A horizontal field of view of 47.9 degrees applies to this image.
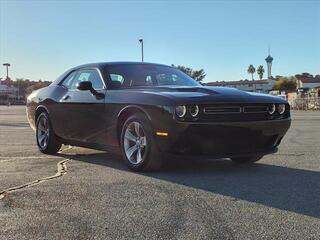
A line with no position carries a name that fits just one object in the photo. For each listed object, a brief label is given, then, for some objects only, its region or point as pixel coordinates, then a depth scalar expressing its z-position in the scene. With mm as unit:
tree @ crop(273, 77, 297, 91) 77180
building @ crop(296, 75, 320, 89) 84821
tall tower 90622
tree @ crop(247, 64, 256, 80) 109873
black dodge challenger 4153
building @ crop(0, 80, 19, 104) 75536
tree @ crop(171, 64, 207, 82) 61392
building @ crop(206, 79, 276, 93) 87932
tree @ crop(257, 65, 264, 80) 109368
